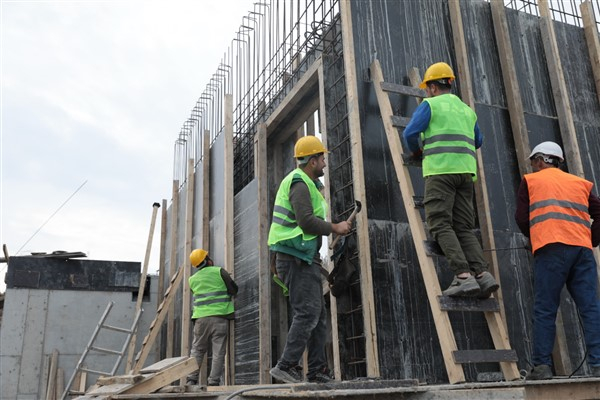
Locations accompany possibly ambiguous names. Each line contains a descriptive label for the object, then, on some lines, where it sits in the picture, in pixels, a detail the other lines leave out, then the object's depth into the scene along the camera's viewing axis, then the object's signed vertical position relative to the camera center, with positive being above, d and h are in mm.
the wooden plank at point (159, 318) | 9297 +1361
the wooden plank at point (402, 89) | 5082 +2500
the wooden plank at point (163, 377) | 3787 +186
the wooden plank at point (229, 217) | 7414 +2317
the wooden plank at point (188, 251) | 8297 +2216
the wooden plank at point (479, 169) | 5145 +1897
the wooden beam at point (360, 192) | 4652 +1625
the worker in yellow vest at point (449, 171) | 3947 +1452
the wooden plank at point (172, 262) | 10420 +2438
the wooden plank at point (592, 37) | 6512 +3687
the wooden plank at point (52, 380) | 10742 +540
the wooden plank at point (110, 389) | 3531 +115
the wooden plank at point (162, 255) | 11609 +2868
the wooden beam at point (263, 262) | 6688 +1574
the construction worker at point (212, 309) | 7266 +1119
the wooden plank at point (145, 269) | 11066 +2491
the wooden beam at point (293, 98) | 6102 +3233
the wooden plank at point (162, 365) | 4102 +276
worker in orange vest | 3742 +886
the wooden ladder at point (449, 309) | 3664 +517
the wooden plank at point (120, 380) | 3774 +180
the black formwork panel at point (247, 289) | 7051 +1346
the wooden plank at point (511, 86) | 5645 +2850
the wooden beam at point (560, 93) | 5816 +2862
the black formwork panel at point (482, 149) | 4863 +2226
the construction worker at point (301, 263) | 3871 +898
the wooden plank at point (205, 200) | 8414 +2869
